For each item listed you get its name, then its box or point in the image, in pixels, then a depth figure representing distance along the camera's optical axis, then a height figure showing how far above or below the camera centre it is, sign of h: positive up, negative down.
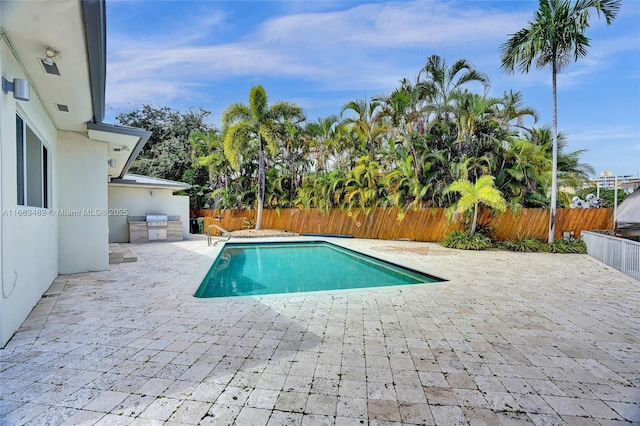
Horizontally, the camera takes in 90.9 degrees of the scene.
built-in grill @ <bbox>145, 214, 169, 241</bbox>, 12.93 -0.89
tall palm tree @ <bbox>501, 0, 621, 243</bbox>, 9.31 +5.23
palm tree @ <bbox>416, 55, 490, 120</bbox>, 11.87 +4.88
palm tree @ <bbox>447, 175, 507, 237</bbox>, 9.82 +0.35
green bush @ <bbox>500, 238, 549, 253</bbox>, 10.43 -1.35
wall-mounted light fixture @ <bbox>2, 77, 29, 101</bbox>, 3.25 +1.21
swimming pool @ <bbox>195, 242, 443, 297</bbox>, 6.57 -1.75
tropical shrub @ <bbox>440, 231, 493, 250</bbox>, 10.84 -1.26
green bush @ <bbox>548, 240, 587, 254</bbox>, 10.01 -1.32
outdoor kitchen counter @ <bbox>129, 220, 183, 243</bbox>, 12.67 -1.11
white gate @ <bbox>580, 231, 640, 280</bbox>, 6.44 -1.11
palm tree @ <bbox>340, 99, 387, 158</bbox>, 14.95 +3.98
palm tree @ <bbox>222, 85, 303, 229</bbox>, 15.17 +3.89
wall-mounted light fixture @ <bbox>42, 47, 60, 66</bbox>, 3.49 +1.69
